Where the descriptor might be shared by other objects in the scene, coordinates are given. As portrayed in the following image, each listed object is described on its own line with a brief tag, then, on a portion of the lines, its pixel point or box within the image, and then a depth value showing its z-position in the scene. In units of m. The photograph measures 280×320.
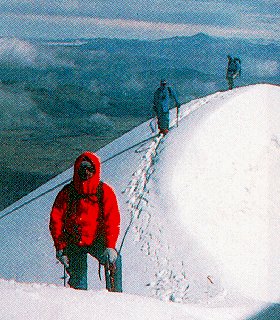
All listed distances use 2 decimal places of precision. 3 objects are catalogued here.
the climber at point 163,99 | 16.28
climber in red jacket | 5.81
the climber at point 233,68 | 21.50
